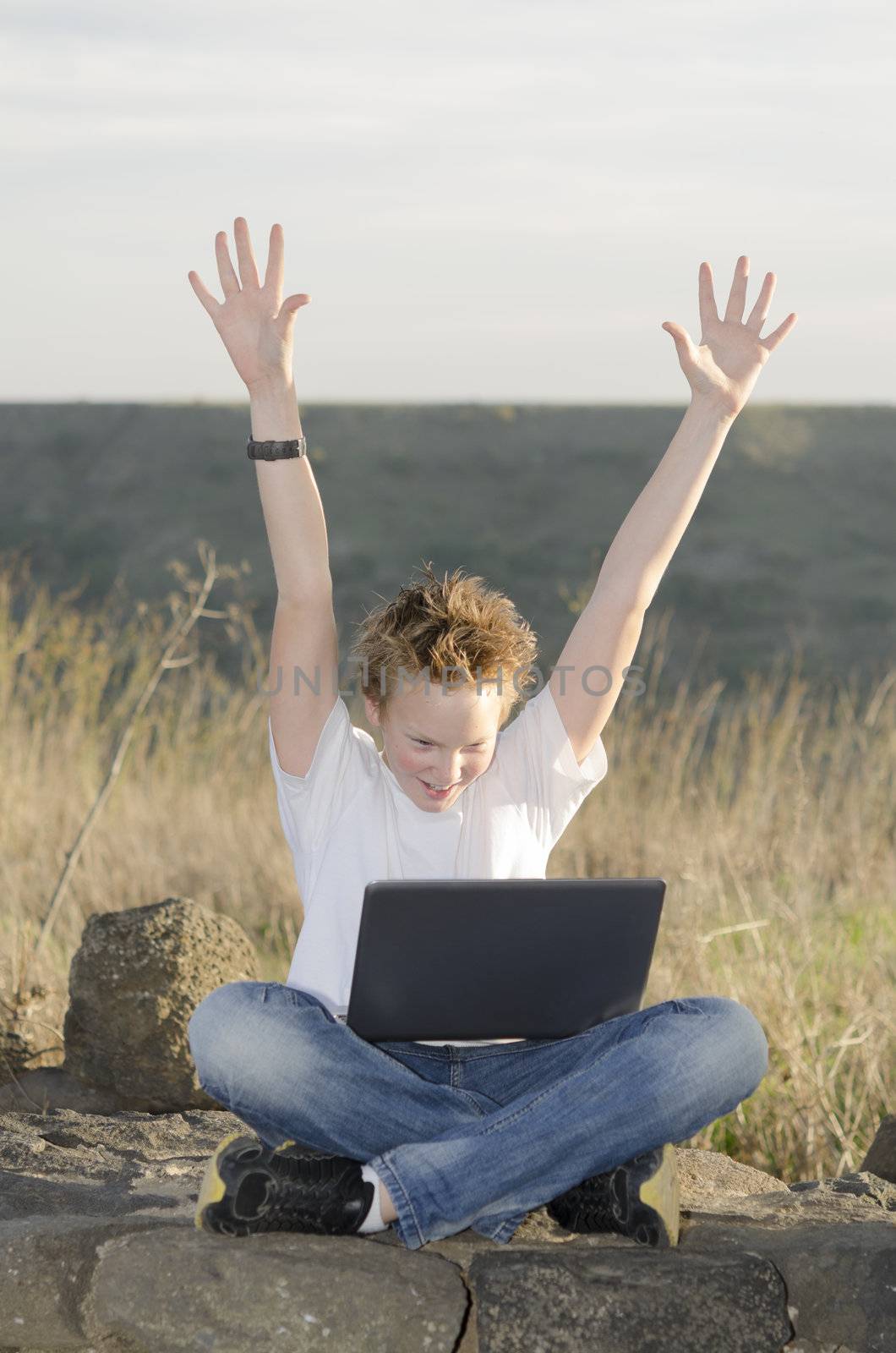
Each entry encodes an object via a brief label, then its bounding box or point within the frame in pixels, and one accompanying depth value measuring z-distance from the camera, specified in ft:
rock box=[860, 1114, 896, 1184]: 10.14
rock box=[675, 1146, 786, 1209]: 9.34
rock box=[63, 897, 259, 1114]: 10.93
